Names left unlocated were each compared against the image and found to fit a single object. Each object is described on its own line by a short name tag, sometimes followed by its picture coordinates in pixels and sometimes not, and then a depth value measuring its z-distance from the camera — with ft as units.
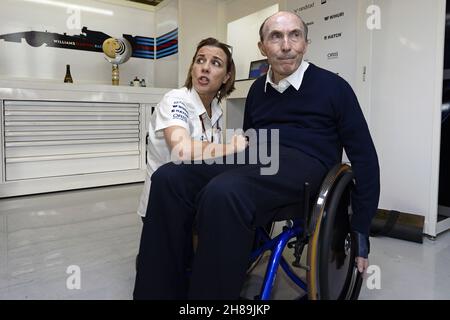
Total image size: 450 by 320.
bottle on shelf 13.58
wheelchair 3.47
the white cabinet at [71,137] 11.34
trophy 14.07
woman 4.52
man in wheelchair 3.26
